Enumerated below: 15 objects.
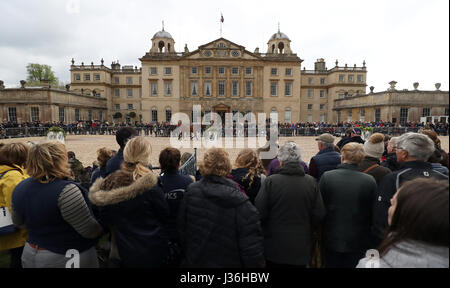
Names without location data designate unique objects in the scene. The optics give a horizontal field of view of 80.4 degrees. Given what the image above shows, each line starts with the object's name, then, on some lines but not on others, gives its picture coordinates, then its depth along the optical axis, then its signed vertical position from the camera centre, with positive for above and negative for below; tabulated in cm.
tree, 5846 +1095
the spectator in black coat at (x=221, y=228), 216 -87
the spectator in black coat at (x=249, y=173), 303 -59
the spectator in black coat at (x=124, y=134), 390 -18
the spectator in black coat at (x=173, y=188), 261 -67
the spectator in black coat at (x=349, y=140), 577 -42
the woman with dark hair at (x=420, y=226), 115 -48
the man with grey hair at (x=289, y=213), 255 -89
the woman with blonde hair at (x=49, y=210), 214 -71
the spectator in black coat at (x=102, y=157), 393 -52
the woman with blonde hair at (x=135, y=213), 217 -78
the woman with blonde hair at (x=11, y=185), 253 -59
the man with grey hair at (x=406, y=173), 247 -50
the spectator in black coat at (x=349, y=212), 271 -94
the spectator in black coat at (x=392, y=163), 372 -60
